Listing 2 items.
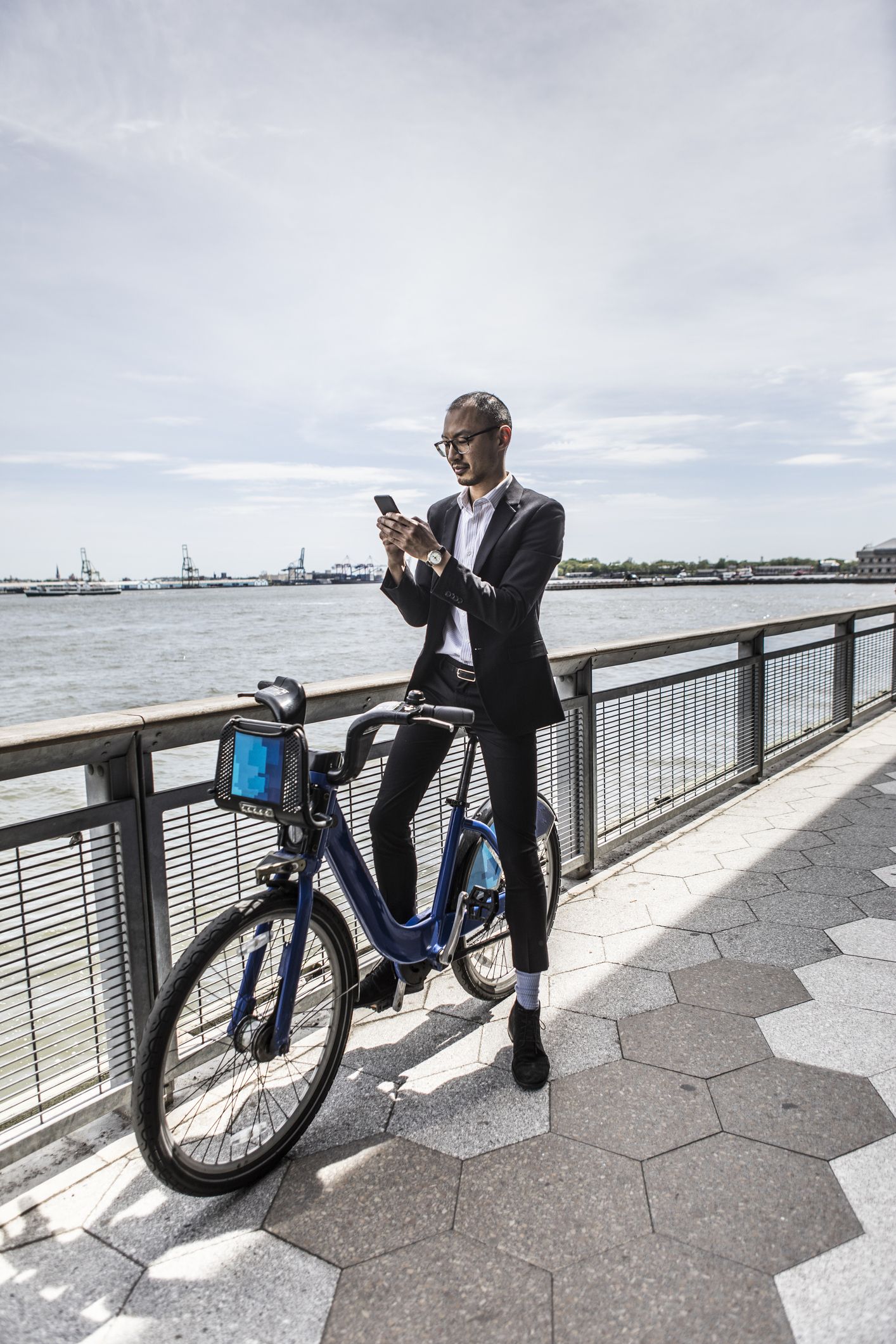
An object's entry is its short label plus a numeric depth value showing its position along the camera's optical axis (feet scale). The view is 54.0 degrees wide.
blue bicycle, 6.10
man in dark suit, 7.88
